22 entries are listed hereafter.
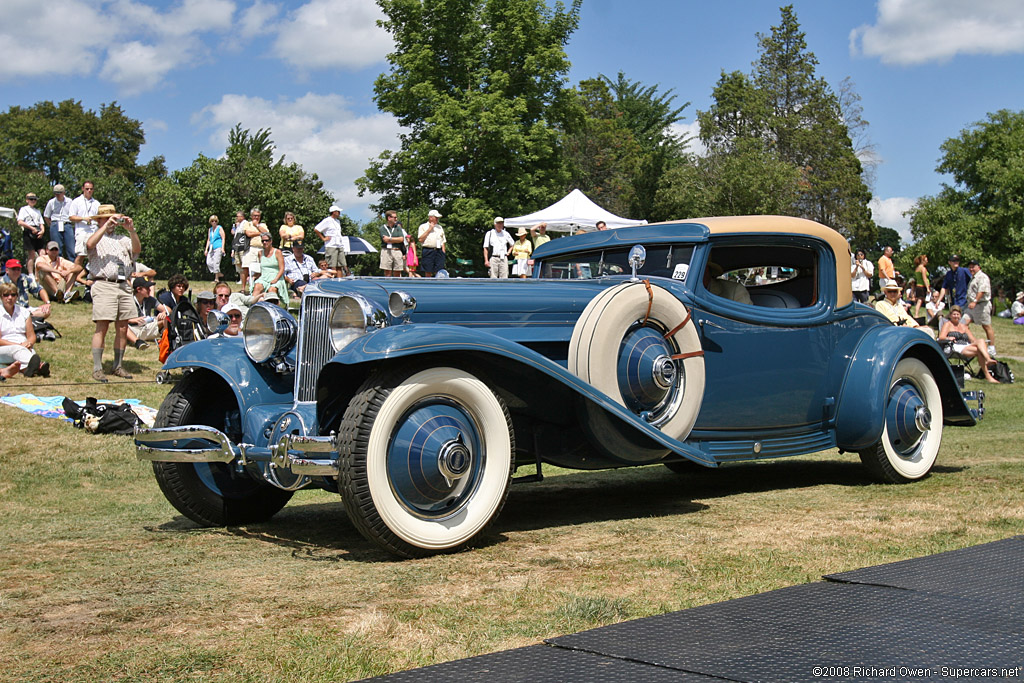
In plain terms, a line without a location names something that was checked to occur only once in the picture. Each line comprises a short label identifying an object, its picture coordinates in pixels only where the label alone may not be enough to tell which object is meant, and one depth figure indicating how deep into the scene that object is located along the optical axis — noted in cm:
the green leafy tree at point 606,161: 5134
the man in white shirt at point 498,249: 1628
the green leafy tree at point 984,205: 4084
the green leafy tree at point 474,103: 3381
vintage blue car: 422
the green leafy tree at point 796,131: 4684
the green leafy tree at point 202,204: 4484
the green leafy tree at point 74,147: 5369
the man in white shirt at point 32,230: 1551
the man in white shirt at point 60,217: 1503
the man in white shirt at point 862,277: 1862
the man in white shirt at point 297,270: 1416
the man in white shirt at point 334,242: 1511
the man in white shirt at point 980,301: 1581
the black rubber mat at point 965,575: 330
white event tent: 1988
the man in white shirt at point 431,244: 1559
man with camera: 1077
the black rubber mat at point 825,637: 252
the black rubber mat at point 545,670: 245
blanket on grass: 909
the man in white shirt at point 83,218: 1386
